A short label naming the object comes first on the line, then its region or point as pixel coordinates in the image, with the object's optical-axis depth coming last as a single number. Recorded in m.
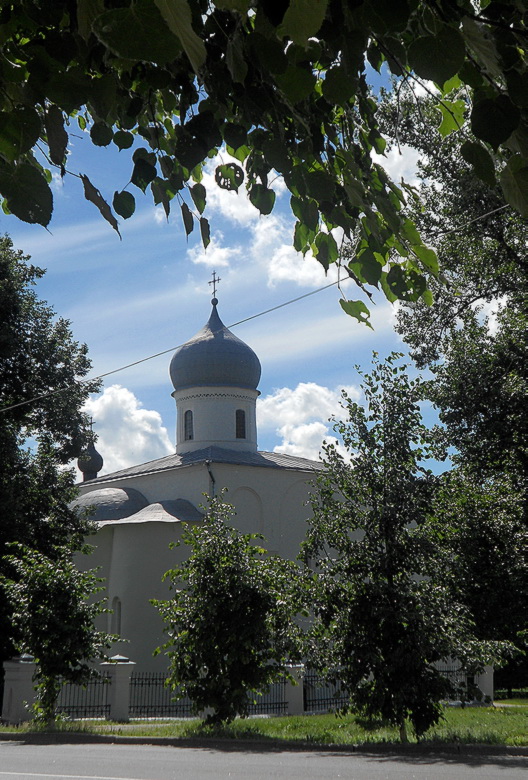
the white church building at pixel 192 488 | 26.09
